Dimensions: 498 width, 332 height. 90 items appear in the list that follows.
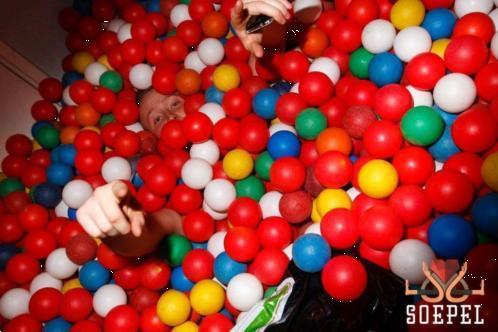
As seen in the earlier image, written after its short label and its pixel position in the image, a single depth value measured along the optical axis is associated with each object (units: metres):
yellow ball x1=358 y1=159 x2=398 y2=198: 1.06
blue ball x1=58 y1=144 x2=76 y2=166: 1.59
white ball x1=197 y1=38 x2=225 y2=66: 1.54
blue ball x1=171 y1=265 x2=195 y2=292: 1.28
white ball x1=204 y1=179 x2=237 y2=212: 1.28
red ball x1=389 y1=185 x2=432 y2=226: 1.02
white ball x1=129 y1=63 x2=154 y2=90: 1.65
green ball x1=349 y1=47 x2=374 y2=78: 1.30
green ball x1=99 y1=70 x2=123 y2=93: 1.68
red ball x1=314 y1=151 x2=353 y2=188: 1.12
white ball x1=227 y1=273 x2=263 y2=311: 1.14
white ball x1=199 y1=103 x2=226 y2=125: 1.42
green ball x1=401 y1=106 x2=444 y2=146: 1.06
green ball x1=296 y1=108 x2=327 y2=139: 1.22
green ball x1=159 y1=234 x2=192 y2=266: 1.30
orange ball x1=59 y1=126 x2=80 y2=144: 1.68
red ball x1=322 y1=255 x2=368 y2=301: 0.96
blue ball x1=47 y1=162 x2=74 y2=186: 1.56
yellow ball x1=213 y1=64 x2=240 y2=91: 1.44
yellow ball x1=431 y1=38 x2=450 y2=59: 1.18
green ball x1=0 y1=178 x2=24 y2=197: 1.62
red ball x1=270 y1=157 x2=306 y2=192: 1.18
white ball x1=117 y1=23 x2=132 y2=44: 1.76
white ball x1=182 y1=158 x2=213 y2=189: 1.34
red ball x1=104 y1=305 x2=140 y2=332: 1.20
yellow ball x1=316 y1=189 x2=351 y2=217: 1.13
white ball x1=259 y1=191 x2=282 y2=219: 1.25
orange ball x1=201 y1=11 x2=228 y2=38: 1.57
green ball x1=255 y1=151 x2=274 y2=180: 1.31
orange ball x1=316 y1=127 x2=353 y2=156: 1.17
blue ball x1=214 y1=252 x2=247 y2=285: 1.19
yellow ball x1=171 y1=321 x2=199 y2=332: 1.19
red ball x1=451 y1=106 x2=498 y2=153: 1.00
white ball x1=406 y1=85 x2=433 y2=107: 1.16
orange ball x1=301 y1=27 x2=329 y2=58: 1.41
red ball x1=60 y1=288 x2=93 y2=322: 1.27
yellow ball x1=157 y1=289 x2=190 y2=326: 1.19
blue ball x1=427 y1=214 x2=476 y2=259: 0.95
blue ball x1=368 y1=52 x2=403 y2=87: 1.21
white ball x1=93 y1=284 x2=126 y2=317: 1.27
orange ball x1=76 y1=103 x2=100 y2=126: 1.66
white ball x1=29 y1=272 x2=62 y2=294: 1.39
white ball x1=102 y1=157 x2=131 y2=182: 1.48
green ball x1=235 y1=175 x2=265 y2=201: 1.32
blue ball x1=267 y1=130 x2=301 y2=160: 1.25
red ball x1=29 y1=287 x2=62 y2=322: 1.31
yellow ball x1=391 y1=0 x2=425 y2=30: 1.25
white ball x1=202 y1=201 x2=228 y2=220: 1.35
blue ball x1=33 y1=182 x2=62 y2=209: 1.53
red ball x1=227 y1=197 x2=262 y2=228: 1.21
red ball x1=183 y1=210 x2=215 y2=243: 1.30
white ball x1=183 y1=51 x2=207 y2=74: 1.59
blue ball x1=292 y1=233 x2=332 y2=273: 1.05
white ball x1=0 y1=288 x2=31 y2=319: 1.36
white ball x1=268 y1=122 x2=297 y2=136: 1.32
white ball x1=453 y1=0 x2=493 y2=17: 1.18
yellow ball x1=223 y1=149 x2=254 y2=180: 1.31
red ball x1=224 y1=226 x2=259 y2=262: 1.16
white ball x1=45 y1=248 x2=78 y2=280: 1.38
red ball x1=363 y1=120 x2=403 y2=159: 1.10
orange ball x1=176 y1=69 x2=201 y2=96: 1.53
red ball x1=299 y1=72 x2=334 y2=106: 1.26
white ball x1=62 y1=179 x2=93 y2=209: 1.45
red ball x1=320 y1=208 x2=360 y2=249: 1.06
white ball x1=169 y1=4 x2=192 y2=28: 1.70
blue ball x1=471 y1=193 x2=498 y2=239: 0.92
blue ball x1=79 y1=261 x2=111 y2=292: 1.32
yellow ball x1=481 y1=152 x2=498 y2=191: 0.95
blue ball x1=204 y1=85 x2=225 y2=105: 1.47
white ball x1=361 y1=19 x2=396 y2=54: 1.27
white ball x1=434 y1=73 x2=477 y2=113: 1.08
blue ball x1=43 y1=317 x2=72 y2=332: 1.28
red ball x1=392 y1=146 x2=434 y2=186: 1.07
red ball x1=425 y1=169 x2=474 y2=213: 0.98
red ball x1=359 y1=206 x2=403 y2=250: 0.99
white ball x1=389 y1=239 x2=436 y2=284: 0.96
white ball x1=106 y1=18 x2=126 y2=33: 1.87
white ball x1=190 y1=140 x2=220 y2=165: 1.41
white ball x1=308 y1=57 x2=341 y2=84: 1.33
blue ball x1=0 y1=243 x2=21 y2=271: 1.46
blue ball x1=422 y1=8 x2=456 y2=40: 1.22
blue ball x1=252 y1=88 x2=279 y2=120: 1.34
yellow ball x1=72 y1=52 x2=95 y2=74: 1.83
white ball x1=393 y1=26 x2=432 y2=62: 1.20
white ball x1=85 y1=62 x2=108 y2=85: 1.74
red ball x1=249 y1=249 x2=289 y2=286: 1.13
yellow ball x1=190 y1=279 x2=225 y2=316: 1.18
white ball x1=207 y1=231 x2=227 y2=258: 1.28
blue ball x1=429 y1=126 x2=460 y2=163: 1.09
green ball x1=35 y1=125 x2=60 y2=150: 1.70
